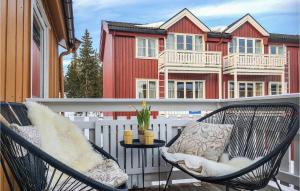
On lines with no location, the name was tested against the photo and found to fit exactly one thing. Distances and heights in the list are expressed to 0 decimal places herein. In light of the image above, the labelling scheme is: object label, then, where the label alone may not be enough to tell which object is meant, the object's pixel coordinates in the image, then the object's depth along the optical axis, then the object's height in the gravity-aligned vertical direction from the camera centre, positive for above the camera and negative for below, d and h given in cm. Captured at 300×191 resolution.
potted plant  197 -22
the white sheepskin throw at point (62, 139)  138 -29
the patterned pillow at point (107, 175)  116 -47
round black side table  179 -41
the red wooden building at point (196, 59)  877 +140
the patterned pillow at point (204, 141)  181 -39
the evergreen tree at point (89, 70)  1537 +173
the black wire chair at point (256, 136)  141 -31
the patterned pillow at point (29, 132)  115 -21
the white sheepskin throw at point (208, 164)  152 -51
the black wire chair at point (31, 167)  91 -32
